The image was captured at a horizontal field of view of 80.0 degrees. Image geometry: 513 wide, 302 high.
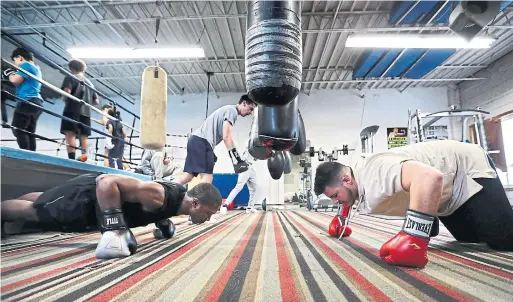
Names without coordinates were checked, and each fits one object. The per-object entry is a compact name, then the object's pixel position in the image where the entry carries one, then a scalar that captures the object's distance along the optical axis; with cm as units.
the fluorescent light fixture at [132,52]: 526
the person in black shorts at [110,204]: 131
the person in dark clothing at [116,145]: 469
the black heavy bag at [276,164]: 253
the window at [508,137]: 648
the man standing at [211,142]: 260
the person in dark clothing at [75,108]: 318
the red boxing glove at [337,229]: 181
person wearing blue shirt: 264
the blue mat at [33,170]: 182
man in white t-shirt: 110
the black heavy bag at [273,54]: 74
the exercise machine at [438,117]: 432
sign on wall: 817
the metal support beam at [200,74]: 734
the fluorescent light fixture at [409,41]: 495
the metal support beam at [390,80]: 752
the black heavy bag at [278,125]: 119
